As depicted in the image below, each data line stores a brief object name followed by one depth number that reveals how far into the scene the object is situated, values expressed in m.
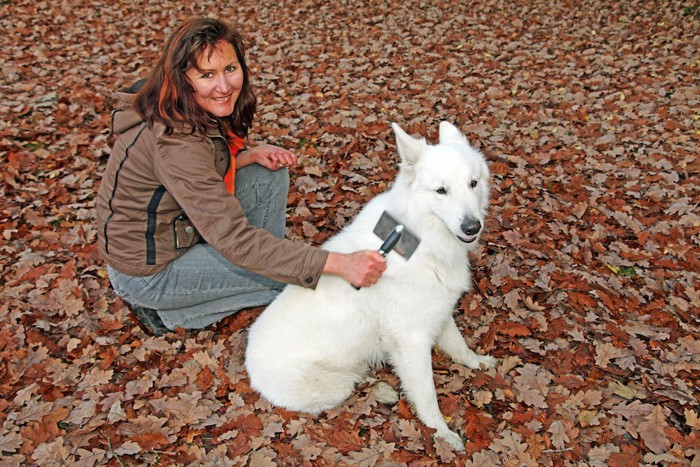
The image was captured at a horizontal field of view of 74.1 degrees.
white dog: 2.96
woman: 2.76
